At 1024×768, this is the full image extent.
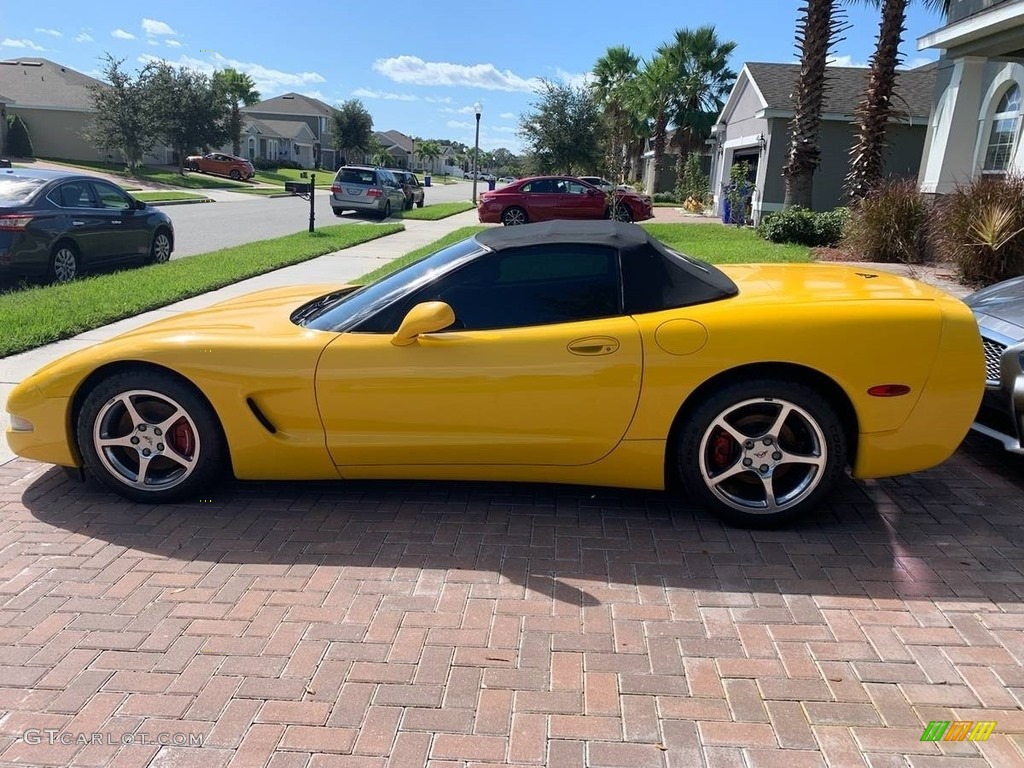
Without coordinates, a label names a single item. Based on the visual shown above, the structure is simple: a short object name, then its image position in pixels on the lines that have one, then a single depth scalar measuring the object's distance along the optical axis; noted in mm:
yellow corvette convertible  3422
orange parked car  46281
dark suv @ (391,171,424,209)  29434
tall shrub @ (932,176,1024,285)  9203
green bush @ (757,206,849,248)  14781
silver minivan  24047
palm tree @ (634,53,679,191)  38275
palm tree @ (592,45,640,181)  46656
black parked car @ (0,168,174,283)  9164
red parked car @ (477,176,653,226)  20797
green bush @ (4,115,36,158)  40750
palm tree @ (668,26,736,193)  37125
